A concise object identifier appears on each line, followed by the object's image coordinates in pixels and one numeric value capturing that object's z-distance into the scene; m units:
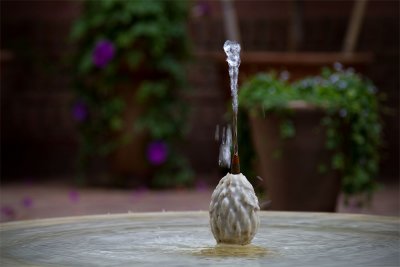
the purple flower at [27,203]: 7.60
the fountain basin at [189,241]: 2.23
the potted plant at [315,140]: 6.09
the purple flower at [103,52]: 9.18
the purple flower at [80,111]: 9.64
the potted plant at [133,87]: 9.21
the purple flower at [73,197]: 8.52
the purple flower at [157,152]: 9.38
